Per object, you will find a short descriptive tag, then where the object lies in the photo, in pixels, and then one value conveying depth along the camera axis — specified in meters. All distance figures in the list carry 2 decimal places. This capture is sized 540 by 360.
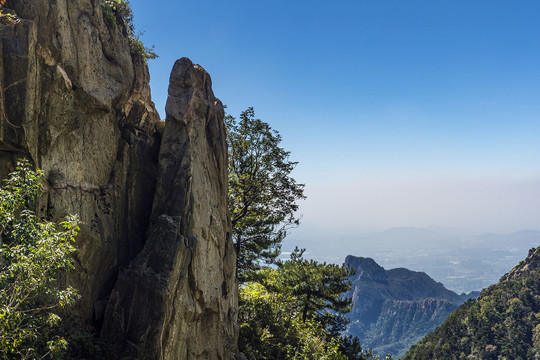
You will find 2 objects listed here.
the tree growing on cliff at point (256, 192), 23.20
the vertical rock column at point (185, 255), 11.49
